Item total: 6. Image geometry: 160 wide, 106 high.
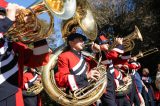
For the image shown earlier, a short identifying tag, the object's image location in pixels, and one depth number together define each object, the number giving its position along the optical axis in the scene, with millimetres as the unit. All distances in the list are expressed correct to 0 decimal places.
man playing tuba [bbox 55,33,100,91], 3267
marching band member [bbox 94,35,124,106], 4043
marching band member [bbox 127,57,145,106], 6035
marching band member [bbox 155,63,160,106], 7343
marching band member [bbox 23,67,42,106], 4667
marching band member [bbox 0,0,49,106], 2093
